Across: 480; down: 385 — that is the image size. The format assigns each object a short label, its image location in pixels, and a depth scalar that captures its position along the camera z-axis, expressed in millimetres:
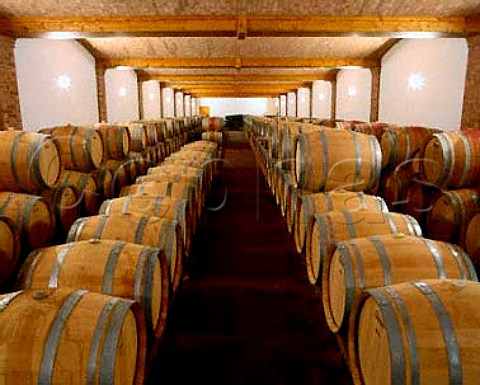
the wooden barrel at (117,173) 6301
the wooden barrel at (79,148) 5227
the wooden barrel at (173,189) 4480
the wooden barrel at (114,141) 6309
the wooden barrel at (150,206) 3615
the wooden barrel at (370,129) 6545
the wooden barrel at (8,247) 3082
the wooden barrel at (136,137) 7996
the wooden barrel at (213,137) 14234
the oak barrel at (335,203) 3717
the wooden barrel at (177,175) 5117
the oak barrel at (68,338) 1545
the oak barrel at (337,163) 4074
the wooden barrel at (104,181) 5767
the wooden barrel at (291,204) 4822
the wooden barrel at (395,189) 5371
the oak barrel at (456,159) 4469
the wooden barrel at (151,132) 9148
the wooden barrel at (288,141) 5491
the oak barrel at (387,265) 2314
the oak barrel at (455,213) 4336
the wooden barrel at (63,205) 4480
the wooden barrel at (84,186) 5047
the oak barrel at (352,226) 3039
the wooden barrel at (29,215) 3588
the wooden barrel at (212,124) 15008
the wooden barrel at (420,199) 4948
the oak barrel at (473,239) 4016
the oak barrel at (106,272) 2312
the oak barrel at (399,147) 5520
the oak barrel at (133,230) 2955
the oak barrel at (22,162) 3945
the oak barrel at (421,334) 1533
